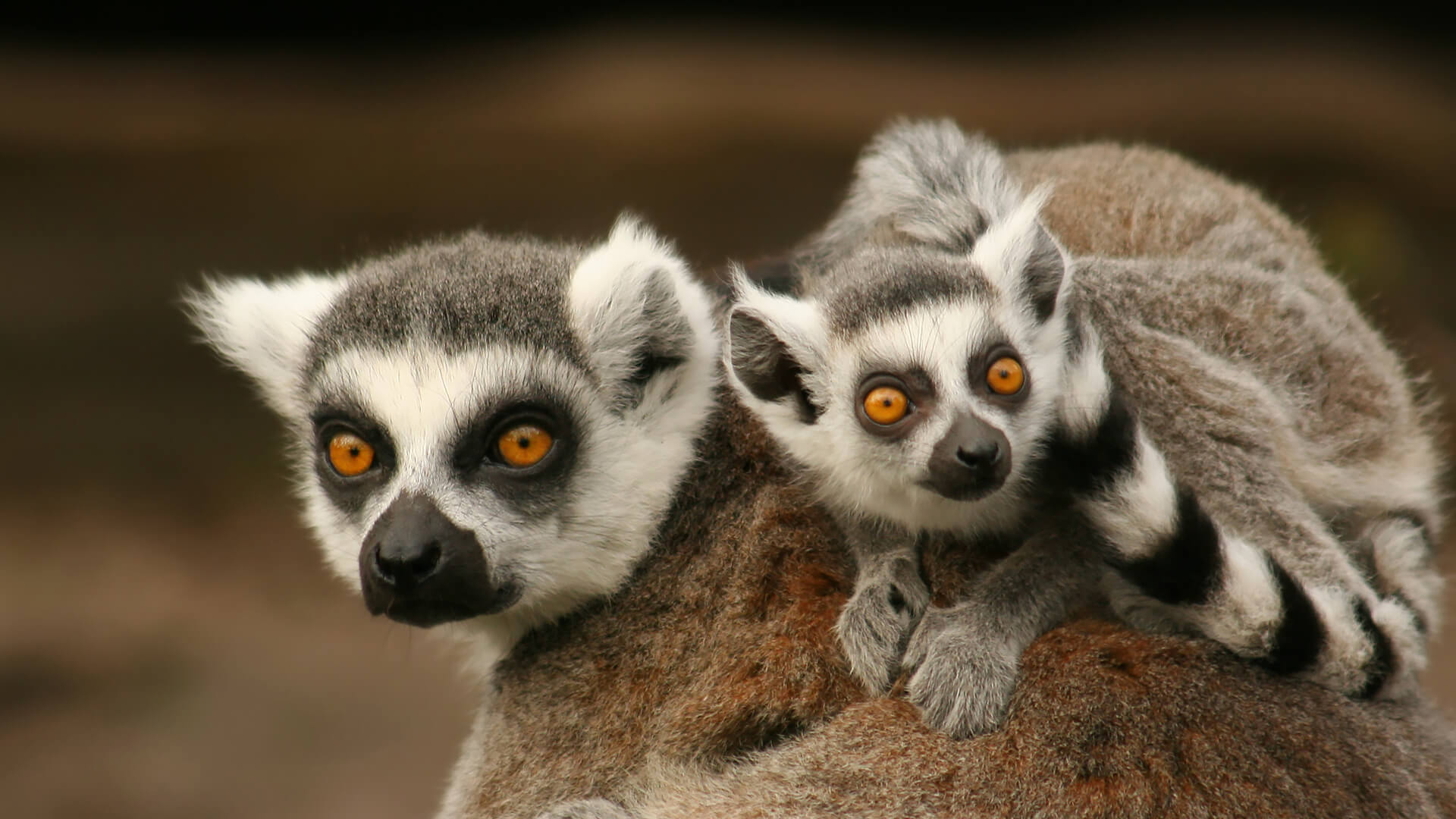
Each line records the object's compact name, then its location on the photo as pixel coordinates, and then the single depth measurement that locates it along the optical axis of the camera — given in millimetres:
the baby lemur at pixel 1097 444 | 4754
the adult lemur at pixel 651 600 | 4711
